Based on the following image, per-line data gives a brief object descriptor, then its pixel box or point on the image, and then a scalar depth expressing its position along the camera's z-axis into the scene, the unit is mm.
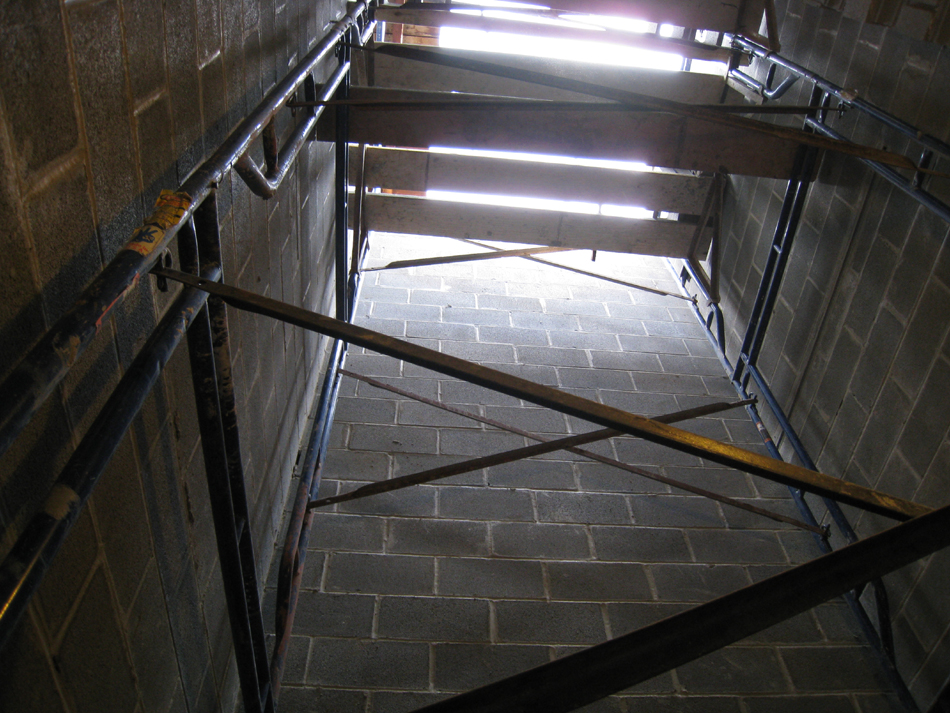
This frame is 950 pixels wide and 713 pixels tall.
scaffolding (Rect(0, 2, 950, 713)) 734
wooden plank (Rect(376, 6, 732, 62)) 4152
